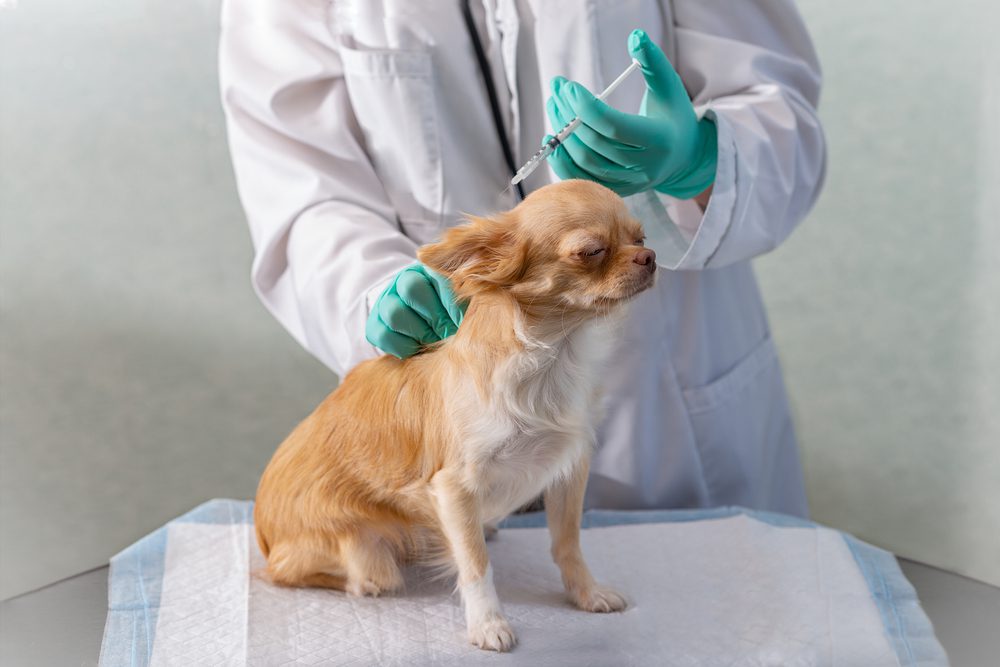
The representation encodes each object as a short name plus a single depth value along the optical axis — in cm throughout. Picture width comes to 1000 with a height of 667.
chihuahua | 150
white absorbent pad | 158
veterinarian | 175
